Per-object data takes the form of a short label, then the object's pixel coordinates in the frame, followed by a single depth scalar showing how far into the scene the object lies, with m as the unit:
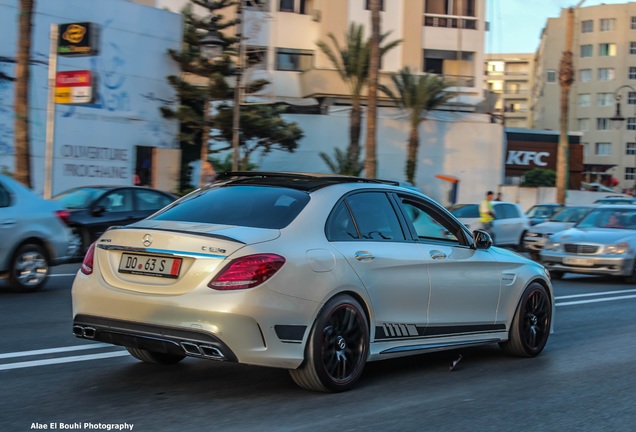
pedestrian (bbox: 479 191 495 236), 22.19
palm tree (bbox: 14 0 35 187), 18.42
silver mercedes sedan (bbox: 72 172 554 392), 5.22
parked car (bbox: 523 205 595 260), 22.56
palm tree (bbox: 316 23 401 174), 39.56
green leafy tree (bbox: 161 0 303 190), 31.08
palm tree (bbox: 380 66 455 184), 41.53
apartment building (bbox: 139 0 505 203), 44.75
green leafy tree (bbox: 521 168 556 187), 54.75
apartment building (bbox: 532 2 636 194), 90.00
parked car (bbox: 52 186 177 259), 15.04
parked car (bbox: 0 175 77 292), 10.77
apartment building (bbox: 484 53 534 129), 123.00
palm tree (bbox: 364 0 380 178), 26.48
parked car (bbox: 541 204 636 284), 16.03
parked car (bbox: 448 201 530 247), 24.31
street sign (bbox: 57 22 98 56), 18.73
